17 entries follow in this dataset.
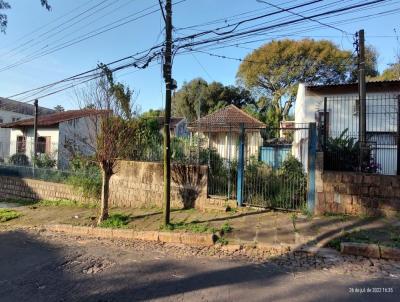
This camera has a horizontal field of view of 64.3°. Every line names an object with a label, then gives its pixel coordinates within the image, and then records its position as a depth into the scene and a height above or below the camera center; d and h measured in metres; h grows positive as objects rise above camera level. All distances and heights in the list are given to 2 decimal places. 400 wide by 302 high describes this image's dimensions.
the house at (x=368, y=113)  8.66 +2.13
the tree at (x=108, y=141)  9.12 +0.62
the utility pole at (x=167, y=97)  8.20 +1.73
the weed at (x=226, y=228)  7.36 -1.51
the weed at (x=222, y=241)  6.81 -1.66
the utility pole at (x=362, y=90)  8.92 +2.46
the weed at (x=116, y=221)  8.75 -1.67
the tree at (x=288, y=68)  29.48 +9.48
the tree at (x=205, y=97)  42.03 +9.06
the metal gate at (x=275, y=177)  8.56 -0.34
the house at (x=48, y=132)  21.24 +2.13
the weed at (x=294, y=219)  7.25 -1.32
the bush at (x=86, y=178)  12.32 -0.64
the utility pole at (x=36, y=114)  19.72 +2.92
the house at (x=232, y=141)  9.36 +0.74
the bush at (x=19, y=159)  17.95 +0.09
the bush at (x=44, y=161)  16.91 +0.01
